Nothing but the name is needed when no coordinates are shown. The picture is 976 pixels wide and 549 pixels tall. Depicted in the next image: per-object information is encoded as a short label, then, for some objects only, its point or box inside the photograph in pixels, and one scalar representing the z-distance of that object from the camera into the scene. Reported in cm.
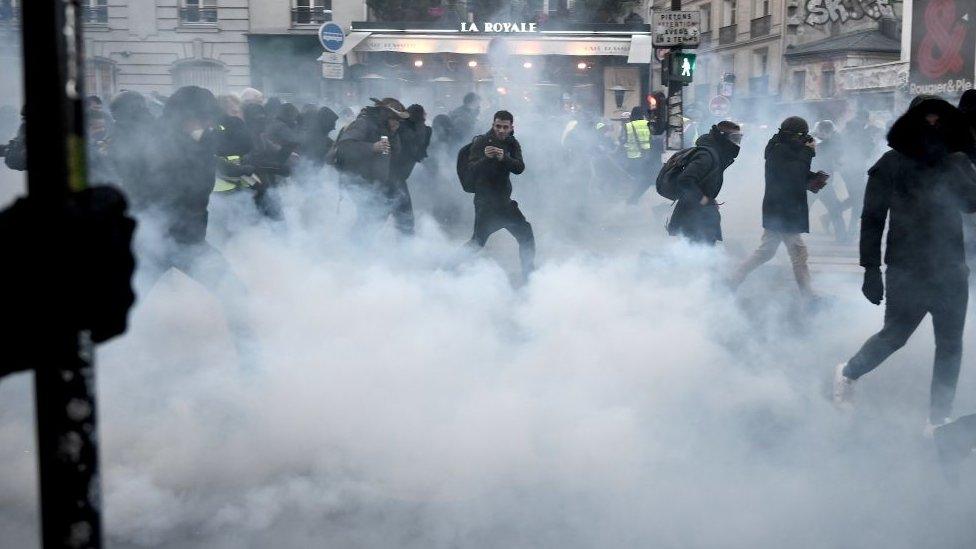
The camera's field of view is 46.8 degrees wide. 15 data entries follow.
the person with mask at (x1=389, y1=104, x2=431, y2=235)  947
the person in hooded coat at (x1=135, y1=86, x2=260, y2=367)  561
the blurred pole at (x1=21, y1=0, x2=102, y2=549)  154
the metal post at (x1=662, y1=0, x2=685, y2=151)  1441
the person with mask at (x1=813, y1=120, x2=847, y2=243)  1258
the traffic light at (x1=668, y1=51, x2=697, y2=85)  1430
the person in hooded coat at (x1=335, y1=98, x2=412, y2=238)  909
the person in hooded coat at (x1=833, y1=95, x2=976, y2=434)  465
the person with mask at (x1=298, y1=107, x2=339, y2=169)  1115
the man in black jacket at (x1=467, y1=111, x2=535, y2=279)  828
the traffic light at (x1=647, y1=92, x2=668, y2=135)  1591
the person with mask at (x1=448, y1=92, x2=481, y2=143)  1452
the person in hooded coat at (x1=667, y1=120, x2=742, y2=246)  757
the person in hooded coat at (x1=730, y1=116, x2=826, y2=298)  803
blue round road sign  1706
